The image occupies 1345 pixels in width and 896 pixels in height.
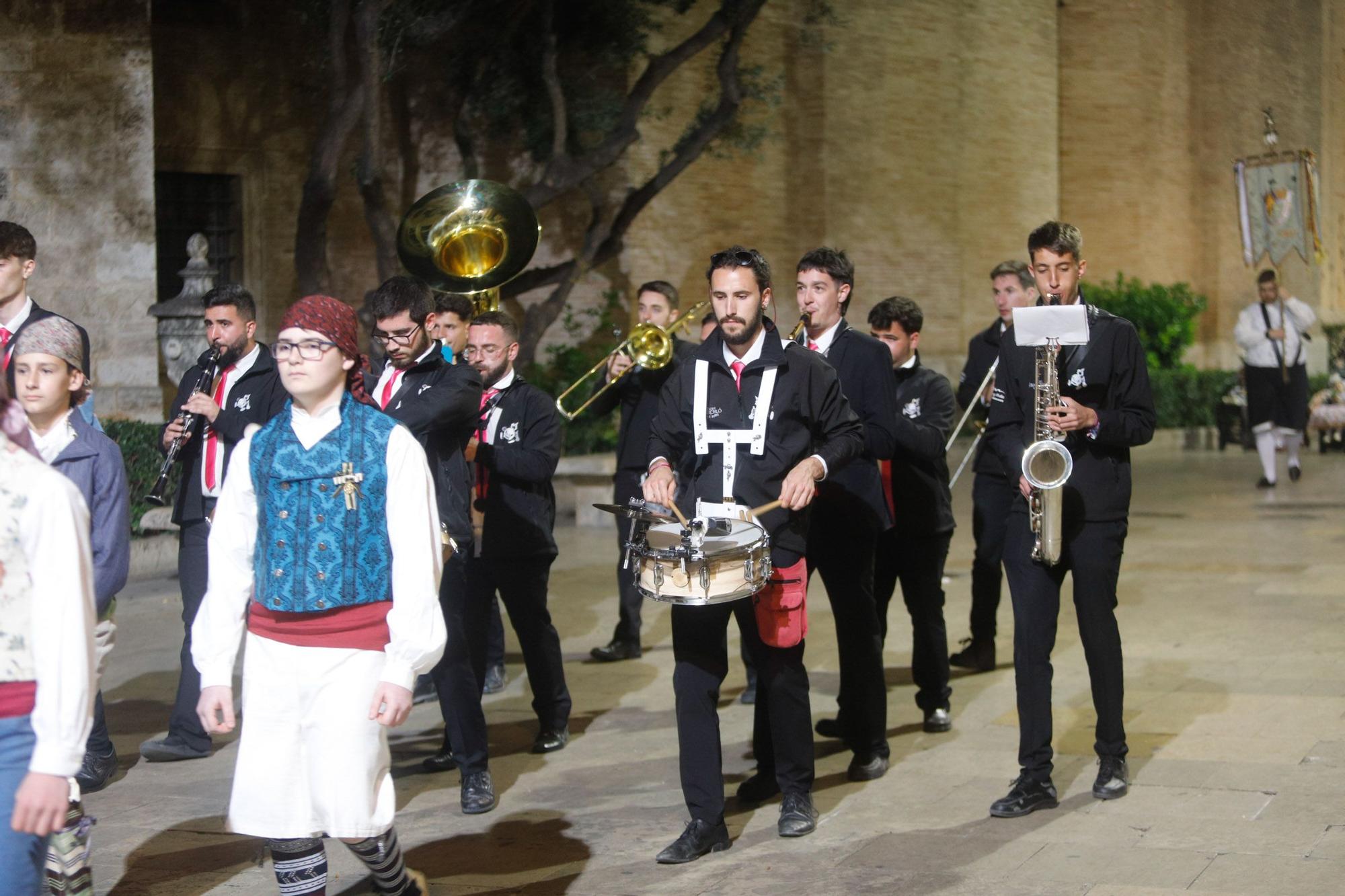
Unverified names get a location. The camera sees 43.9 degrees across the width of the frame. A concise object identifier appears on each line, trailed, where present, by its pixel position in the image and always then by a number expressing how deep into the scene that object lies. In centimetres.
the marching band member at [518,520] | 693
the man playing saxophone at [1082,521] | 590
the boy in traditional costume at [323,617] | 411
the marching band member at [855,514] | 636
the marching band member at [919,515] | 717
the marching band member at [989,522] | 824
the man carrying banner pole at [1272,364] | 1684
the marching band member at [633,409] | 855
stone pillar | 1265
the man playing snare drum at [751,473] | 545
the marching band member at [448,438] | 586
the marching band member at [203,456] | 668
